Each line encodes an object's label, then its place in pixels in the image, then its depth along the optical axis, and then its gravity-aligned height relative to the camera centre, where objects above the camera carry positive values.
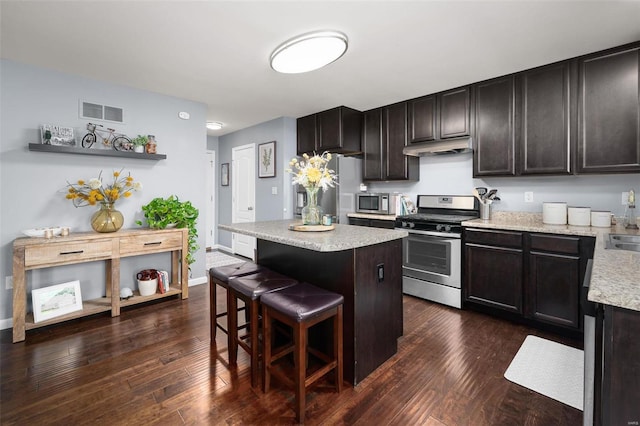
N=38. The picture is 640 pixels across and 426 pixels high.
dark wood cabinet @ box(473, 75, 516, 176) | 3.02 +0.87
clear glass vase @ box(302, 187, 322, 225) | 2.31 -0.01
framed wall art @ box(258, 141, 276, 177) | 4.85 +0.89
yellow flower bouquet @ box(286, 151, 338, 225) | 2.20 +0.23
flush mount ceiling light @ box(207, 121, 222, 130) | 5.02 +1.52
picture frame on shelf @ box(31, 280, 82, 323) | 2.62 -0.79
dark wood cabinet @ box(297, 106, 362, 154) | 4.18 +1.19
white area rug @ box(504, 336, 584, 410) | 1.80 -1.09
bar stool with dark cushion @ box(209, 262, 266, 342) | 2.18 -0.45
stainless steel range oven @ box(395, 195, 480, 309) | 3.12 -0.43
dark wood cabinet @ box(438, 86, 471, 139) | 3.32 +1.13
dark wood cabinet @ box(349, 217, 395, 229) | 3.86 -0.14
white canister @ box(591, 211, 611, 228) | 2.59 -0.08
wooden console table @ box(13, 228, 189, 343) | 2.46 -0.39
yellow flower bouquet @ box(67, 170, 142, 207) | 2.89 +0.25
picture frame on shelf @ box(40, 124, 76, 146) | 2.81 +0.76
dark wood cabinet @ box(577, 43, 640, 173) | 2.39 +0.82
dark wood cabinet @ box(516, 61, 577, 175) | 2.68 +0.87
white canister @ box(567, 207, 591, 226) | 2.68 -0.05
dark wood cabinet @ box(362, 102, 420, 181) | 3.95 +0.93
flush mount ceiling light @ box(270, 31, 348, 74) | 2.19 +1.26
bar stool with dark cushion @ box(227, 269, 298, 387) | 1.85 -0.54
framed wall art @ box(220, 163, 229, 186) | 6.06 +0.80
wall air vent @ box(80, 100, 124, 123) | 3.09 +1.09
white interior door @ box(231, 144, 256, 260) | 5.38 +0.40
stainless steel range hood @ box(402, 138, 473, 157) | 3.32 +0.76
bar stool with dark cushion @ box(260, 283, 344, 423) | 1.56 -0.59
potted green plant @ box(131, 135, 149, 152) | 3.30 +0.79
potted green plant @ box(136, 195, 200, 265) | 3.30 -0.02
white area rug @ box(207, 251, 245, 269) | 5.03 -0.84
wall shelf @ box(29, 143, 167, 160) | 2.75 +0.63
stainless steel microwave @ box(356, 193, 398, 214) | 4.01 +0.12
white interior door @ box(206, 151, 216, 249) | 6.25 +0.34
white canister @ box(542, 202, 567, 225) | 2.81 -0.03
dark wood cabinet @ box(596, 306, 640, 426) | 0.84 -0.46
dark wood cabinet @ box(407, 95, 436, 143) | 3.60 +1.15
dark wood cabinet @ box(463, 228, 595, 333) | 2.45 -0.57
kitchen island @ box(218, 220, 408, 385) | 1.84 -0.44
